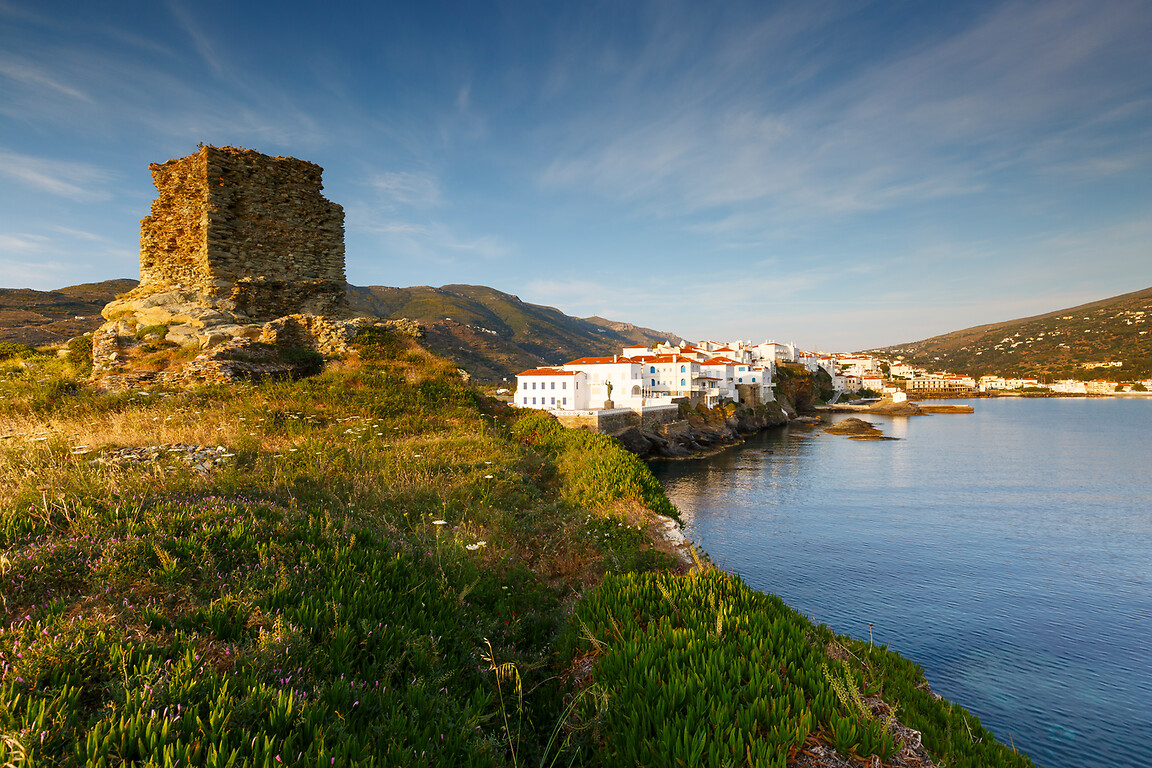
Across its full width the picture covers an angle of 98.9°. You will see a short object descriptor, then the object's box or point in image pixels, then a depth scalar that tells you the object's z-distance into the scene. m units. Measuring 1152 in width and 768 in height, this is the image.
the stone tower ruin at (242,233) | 16.92
